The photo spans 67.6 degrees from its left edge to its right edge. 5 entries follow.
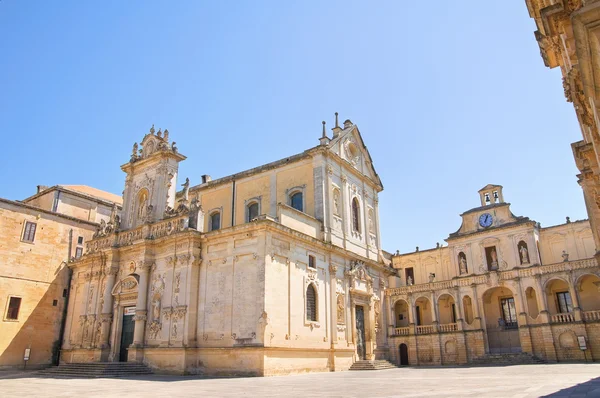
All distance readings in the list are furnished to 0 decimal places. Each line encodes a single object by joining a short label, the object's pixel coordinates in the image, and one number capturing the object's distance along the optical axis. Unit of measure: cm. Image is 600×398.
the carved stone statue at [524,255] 3378
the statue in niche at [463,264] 3675
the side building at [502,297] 2947
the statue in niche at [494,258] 3500
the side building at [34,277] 2627
